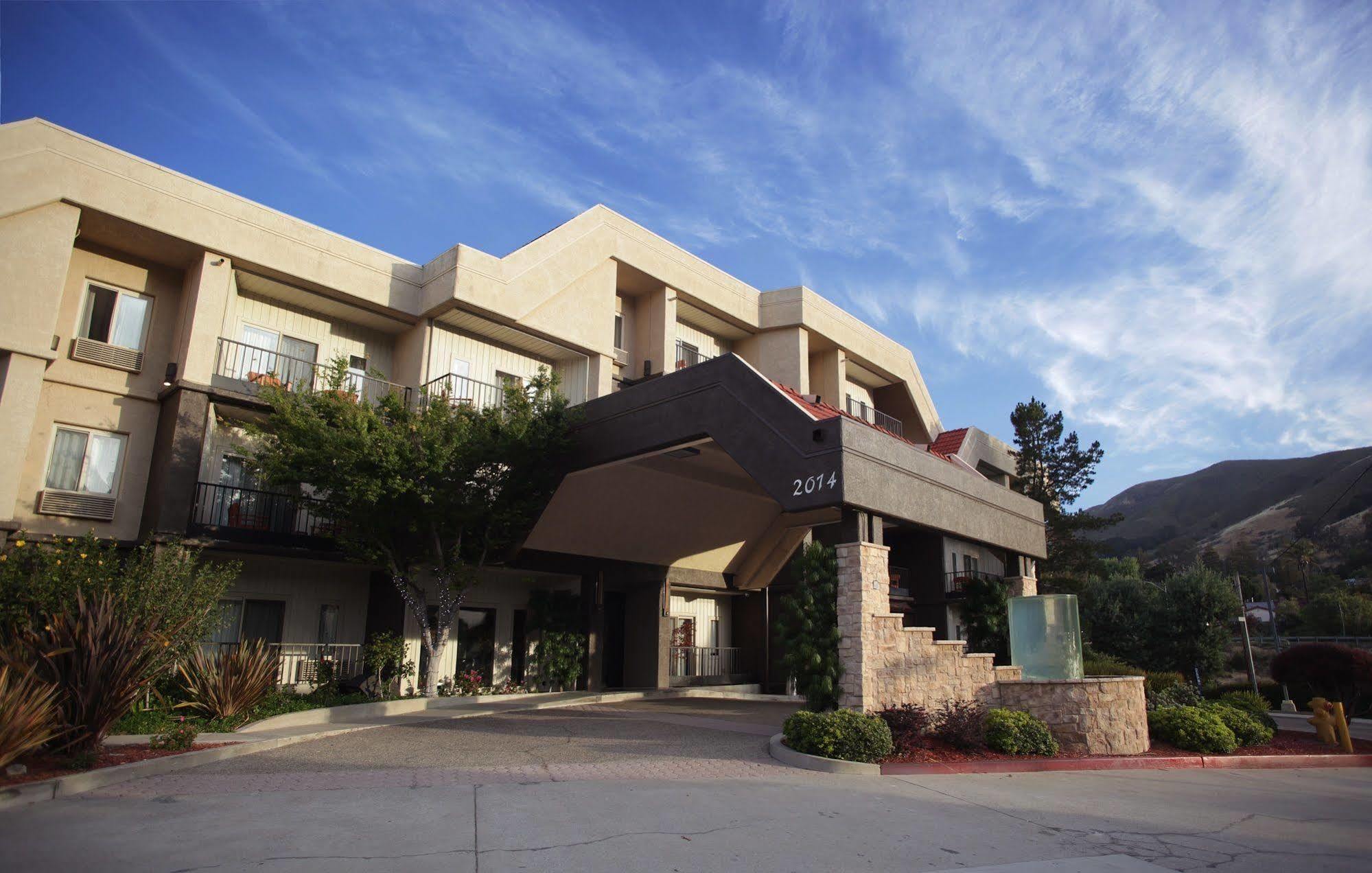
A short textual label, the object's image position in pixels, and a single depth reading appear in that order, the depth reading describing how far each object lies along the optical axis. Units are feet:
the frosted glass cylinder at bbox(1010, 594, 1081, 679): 50.62
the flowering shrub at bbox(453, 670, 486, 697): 67.10
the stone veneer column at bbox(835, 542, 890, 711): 43.34
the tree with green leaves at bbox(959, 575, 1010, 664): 70.54
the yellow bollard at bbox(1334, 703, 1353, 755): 53.01
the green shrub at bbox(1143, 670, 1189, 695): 61.98
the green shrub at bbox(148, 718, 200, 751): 37.11
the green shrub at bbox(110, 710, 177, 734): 43.47
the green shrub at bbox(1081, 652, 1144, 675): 66.44
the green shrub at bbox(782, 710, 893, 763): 39.04
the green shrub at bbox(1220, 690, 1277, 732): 57.00
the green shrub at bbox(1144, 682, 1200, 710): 54.65
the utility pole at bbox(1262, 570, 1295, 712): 94.53
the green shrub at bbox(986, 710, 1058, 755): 43.11
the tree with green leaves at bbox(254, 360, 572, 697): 55.06
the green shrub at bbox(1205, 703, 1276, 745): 51.49
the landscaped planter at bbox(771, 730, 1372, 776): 38.81
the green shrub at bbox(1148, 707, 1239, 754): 48.85
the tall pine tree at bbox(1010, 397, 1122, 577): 122.11
